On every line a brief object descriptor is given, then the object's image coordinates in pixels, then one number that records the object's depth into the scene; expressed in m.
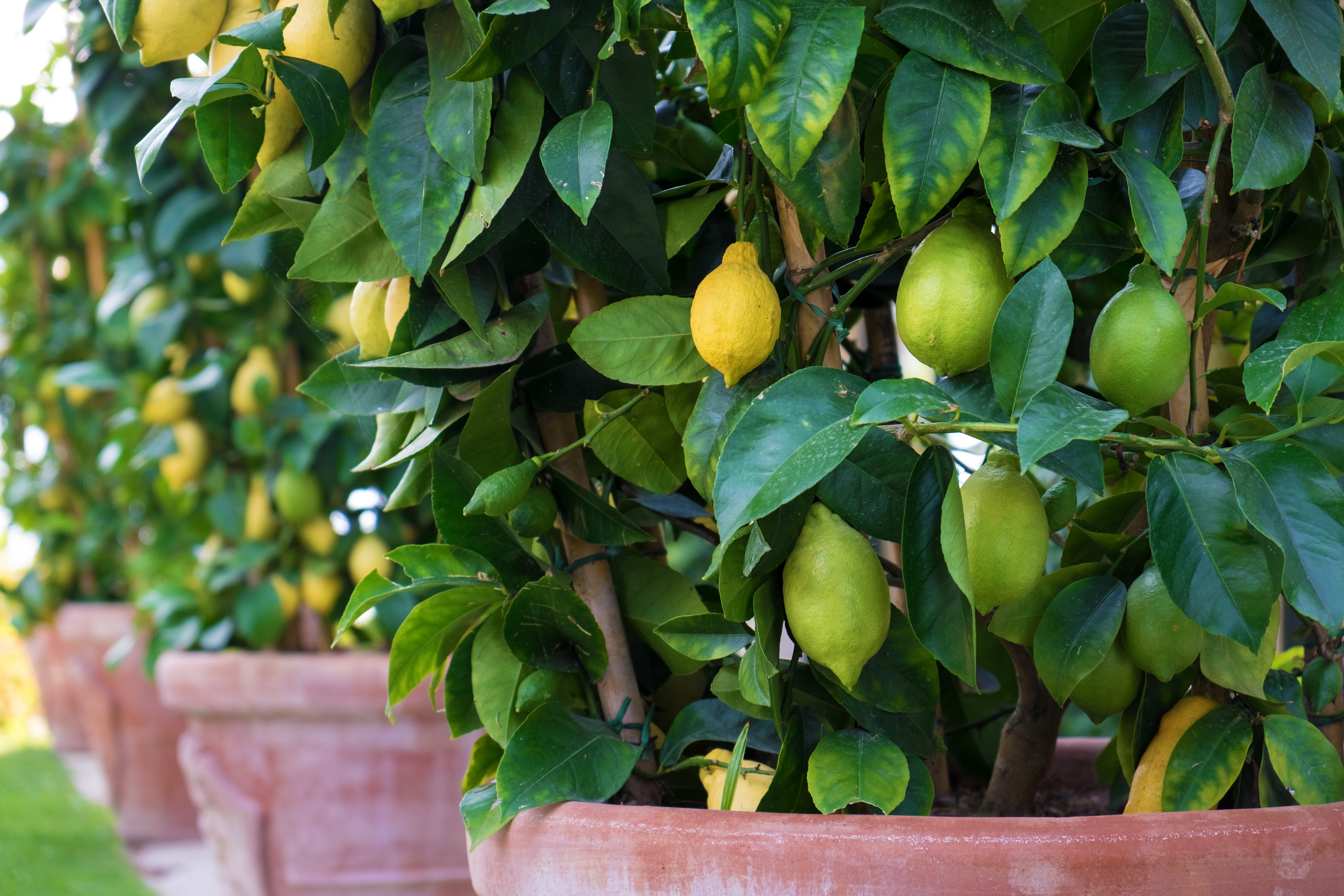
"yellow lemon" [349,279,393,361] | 1.92
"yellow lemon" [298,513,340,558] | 3.96
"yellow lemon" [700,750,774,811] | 1.82
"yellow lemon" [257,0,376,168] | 1.80
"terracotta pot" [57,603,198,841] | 5.16
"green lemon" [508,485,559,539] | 1.86
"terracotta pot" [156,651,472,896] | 3.46
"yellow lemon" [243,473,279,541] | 4.06
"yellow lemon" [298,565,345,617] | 3.89
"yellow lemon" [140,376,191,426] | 4.15
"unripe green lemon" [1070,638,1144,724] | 1.82
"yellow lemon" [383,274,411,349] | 1.89
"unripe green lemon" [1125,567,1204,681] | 1.77
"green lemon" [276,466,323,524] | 3.90
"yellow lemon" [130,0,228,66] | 1.80
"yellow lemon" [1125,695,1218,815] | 1.81
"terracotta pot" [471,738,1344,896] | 1.68
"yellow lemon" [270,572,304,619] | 3.93
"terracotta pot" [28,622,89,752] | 6.55
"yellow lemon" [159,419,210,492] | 4.18
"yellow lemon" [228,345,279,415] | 4.01
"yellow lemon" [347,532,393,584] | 3.77
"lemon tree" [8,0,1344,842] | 1.70
